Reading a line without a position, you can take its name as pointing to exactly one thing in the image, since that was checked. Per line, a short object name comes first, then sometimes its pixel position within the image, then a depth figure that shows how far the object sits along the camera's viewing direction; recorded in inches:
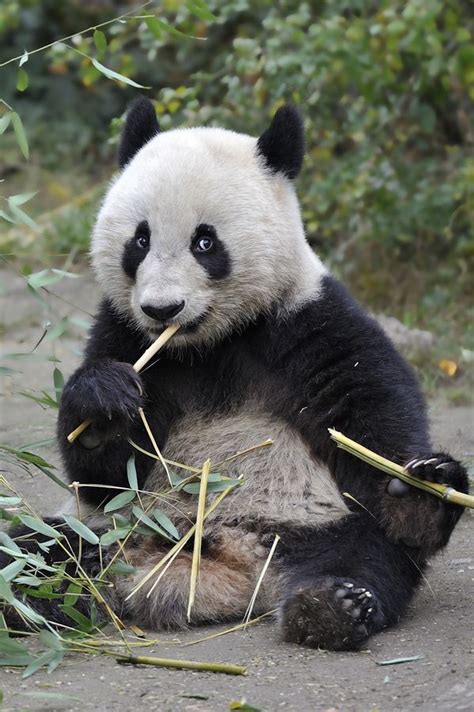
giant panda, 310.3
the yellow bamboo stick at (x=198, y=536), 301.9
